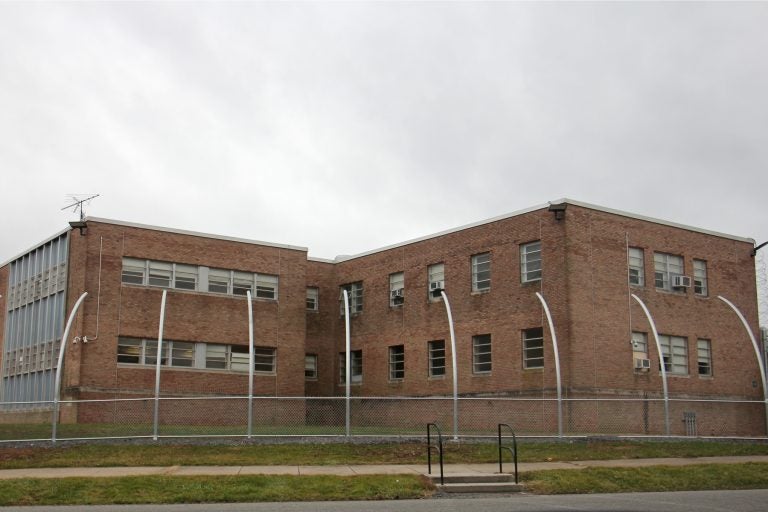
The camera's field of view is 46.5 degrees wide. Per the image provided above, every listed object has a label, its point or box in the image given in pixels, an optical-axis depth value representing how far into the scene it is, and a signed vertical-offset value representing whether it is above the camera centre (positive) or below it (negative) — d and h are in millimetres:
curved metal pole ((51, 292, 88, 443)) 23891 -406
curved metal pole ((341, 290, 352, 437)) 24755 -452
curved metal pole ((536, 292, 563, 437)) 25933 +1563
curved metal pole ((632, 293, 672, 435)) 27000 +1592
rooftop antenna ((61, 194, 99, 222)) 37031 +7678
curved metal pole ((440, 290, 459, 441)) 25144 -362
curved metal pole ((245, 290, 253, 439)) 24547 +366
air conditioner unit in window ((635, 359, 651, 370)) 32781 +940
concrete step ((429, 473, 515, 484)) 18672 -1834
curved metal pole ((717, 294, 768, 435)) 27656 +945
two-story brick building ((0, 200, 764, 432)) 32531 +3175
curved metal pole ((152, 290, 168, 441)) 24281 +472
